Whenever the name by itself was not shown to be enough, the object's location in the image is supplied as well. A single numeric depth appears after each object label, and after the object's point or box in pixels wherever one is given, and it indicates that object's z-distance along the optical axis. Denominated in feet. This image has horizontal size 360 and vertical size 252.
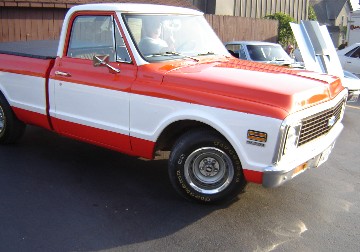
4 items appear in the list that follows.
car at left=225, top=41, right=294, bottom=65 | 32.01
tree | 75.51
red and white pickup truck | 11.86
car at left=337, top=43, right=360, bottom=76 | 41.14
